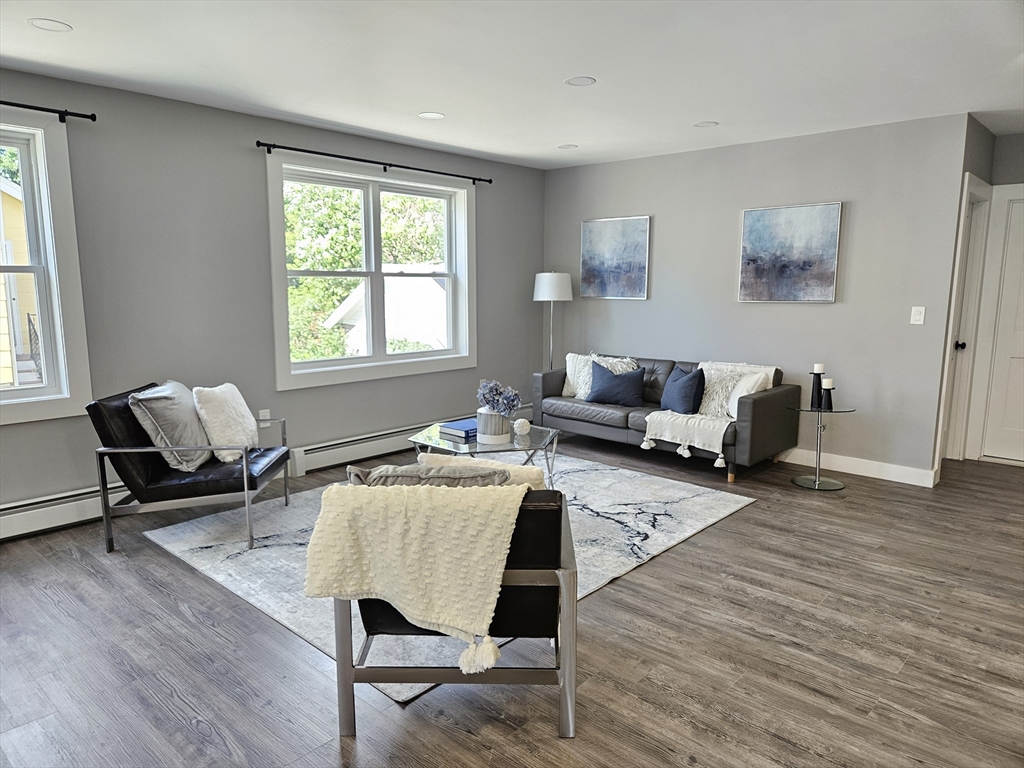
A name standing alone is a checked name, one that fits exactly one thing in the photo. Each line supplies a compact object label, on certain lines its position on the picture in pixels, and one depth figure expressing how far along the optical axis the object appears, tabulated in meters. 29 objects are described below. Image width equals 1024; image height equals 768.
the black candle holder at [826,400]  4.56
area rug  2.59
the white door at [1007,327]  4.93
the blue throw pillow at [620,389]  5.43
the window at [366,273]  4.80
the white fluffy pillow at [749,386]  4.81
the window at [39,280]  3.56
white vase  3.94
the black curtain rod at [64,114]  3.51
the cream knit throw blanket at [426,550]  1.84
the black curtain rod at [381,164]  4.46
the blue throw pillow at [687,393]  5.00
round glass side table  4.56
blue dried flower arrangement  3.89
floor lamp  6.18
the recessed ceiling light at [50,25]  2.77
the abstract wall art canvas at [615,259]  5.95
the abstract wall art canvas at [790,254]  4.86
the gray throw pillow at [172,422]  3.47
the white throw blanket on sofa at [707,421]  4.68
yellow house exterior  3.57
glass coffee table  3.84
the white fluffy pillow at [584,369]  5.66
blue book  4.03
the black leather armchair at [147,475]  3.35
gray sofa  4.56
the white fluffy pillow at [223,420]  3.71
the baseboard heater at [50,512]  3.59
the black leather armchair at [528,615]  1.88
